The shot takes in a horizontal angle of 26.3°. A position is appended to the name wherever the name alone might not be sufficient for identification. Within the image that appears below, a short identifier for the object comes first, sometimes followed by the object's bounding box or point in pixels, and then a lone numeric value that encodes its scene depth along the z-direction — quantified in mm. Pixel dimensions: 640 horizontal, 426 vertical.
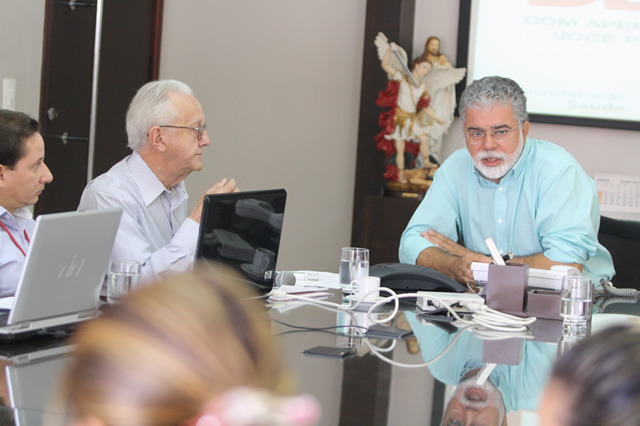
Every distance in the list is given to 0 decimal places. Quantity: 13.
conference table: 2216
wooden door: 7578
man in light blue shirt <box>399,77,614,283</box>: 5010
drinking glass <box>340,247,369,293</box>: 4223
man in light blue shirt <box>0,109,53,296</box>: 3929
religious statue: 7285
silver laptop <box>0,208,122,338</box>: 2777
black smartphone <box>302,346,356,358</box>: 2815
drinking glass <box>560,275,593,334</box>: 3586
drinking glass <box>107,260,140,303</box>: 3221
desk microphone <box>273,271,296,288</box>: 4346
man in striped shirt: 4340
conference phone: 4250
